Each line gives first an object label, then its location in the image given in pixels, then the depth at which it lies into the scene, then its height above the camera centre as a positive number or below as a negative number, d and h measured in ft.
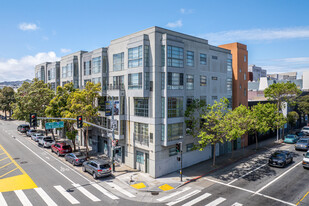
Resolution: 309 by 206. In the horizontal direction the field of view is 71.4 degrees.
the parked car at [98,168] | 77.86 -25.41
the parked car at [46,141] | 126.00 -25.00
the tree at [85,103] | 97.35 -1.66
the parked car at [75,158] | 92.38 -25.91
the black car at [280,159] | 88.48 -25.16
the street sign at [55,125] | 93.24 -11.10
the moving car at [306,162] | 84.43 -24.80
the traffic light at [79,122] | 76.54 -8.06
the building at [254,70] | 556.55 +86.91
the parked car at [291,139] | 138.13 -25.83
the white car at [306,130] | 163.17 -23.95
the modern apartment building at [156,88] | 82.89 +5.00
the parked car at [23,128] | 173.27 -23.29
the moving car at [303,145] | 116.16 -24.91
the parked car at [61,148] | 107.86 -24.99
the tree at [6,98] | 237.66 +1.78
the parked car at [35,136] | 140.58 -24.20
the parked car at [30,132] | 158.44 -24.02
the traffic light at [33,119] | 77.75 -7.13
